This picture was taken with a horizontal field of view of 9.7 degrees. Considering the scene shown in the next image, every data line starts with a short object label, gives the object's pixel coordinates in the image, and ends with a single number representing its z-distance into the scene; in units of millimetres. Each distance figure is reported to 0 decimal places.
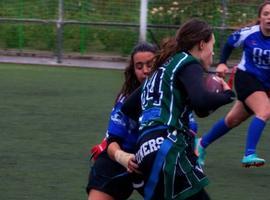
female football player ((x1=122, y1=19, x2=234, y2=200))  7068
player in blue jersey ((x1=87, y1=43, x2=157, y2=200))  8108
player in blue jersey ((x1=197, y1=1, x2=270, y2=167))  13705
